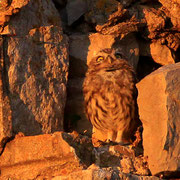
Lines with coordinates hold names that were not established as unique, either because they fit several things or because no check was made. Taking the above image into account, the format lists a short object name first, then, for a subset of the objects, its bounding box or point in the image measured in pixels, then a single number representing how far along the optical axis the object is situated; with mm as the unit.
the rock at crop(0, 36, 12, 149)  9758
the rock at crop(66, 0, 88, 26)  12414
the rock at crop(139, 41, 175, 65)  12328
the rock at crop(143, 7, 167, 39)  12023
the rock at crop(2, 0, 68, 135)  10555
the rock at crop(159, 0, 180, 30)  12055
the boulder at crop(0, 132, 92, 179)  8437
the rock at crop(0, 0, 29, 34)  10852
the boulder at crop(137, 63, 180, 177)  8107
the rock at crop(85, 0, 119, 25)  12070
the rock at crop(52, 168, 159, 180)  7215
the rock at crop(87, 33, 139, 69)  12203
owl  11266
